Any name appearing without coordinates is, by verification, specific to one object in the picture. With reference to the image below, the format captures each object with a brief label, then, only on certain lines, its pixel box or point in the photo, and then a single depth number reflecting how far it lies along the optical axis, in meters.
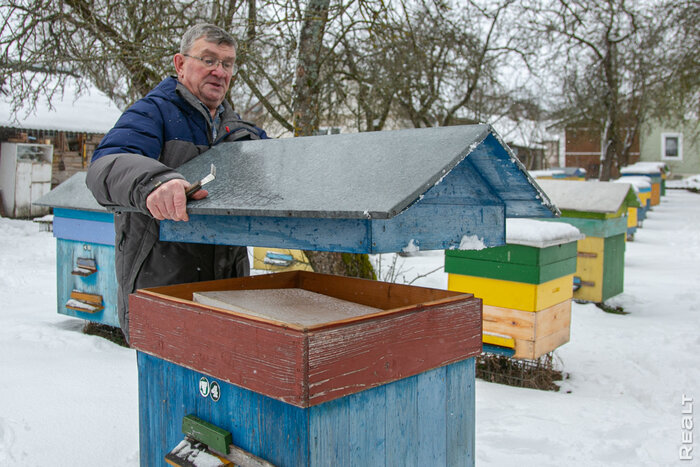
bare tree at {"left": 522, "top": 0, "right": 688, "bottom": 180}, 11.12
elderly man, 1.93
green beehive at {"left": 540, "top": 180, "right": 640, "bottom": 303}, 6.43
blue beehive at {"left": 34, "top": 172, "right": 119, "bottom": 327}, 4.89
